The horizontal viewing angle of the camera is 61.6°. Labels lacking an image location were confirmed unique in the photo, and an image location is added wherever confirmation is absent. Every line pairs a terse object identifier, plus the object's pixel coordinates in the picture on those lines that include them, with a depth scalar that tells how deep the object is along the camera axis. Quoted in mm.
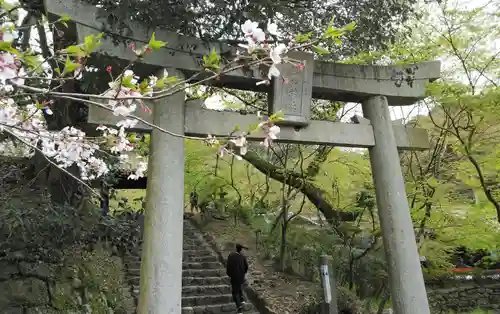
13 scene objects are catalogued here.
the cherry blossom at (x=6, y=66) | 1636
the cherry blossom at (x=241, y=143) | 2422
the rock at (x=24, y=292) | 5011
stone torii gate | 3541
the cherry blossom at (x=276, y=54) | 2207
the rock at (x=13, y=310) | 4880
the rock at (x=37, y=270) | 5320
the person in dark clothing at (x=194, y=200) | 11860
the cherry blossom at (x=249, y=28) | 2213
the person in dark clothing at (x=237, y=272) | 7109
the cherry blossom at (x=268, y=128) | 2328
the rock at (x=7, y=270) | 5168
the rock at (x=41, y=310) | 5091
